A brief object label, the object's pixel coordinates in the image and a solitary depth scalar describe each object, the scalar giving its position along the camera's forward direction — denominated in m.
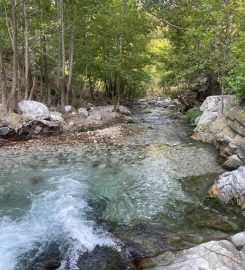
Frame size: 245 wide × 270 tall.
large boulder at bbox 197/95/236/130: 11.97
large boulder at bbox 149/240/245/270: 3.84
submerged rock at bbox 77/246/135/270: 4.15
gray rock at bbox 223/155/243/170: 7.68
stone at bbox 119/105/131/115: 18.23
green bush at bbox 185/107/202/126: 14.51
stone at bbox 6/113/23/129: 11.24
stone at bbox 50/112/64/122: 12.74
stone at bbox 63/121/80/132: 12.69
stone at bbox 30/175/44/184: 7.26
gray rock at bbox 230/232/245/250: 4.38
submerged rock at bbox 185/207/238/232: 5.15
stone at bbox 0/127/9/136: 10.94
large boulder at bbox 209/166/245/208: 5.84
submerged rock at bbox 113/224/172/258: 4.51
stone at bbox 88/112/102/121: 14.83
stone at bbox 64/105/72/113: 15.29
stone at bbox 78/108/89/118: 15.27
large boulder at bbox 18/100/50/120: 12.01
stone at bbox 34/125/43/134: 11.60
